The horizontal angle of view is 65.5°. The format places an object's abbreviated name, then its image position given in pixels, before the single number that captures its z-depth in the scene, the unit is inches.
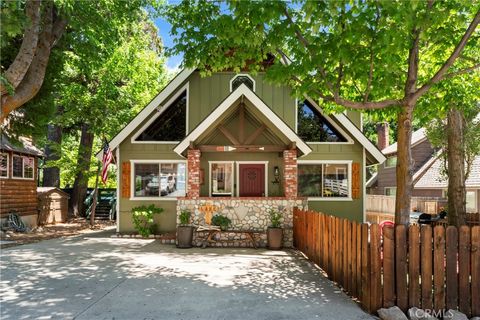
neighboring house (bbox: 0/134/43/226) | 612.4
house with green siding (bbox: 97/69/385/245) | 546.9
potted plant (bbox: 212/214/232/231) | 454.6
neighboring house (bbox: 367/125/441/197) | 972.6
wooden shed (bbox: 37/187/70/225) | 723.4
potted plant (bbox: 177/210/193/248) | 439.2
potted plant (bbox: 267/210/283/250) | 434.9
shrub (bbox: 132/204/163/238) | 529.3
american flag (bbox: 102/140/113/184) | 536.7
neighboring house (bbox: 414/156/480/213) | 767.1
